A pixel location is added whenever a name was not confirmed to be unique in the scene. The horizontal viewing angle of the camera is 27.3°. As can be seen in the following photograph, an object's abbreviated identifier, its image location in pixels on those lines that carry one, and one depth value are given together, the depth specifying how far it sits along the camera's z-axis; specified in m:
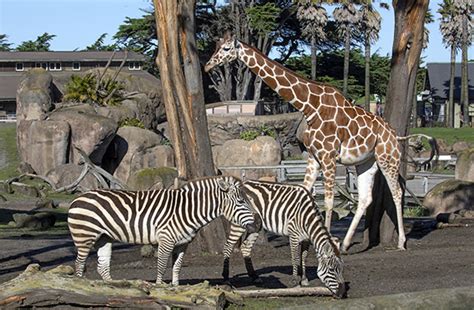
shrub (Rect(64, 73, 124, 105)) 41.69
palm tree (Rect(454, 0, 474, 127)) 70.88
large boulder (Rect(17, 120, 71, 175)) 36.06
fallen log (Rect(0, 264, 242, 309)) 9.84
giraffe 15.33
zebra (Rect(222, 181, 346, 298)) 11.18
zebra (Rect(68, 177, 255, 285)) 11.15
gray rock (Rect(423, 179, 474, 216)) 23.89
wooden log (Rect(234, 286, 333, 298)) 11.05
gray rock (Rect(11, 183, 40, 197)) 31.05
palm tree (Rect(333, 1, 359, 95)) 64.56
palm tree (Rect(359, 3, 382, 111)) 66.31
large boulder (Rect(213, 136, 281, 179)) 39.32
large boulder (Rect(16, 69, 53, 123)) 39.28
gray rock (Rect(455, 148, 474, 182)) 30.81
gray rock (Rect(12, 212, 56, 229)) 21.86
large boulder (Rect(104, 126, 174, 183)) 35.72
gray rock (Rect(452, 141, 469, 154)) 53.34
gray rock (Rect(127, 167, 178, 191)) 25.94
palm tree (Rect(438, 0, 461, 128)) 76.12
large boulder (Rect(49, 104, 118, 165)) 36.19
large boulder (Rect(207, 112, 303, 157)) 48.53
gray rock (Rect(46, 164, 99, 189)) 32.22
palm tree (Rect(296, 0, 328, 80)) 61.22
